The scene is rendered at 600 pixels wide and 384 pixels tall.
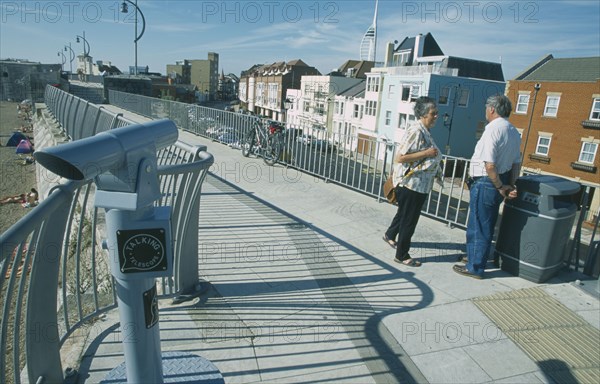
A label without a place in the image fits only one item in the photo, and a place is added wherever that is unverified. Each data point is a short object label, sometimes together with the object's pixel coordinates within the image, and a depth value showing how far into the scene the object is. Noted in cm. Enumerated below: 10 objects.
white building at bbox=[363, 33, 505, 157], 3803
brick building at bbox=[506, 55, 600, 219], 2783
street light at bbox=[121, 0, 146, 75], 2145
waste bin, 389
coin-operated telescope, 137
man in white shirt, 387
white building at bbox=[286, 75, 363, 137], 5633
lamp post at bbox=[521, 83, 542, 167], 3020
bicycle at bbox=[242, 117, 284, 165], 955
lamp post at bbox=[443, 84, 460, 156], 3856
